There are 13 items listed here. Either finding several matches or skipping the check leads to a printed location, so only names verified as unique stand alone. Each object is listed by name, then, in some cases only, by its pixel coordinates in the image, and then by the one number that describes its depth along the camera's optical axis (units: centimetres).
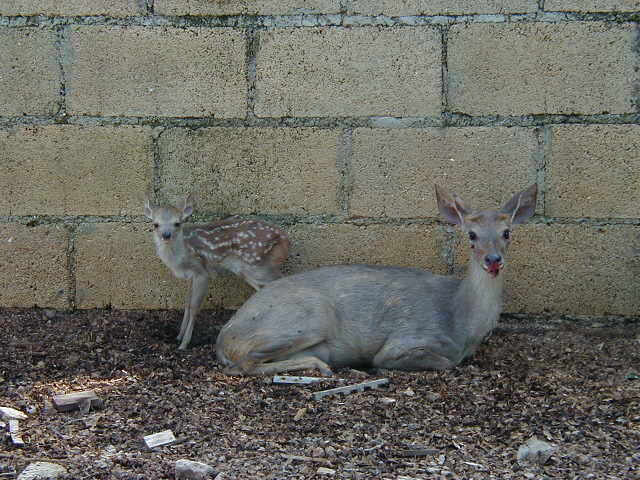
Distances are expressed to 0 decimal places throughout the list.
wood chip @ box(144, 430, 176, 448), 387
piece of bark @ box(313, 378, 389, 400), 451
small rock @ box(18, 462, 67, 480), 352
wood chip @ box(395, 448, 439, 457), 377
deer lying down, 505
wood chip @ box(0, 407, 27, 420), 420
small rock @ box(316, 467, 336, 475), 356
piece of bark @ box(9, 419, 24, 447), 390
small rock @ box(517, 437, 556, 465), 369
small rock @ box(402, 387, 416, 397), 452
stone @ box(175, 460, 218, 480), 349
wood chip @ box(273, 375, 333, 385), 473
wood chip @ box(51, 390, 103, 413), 434
